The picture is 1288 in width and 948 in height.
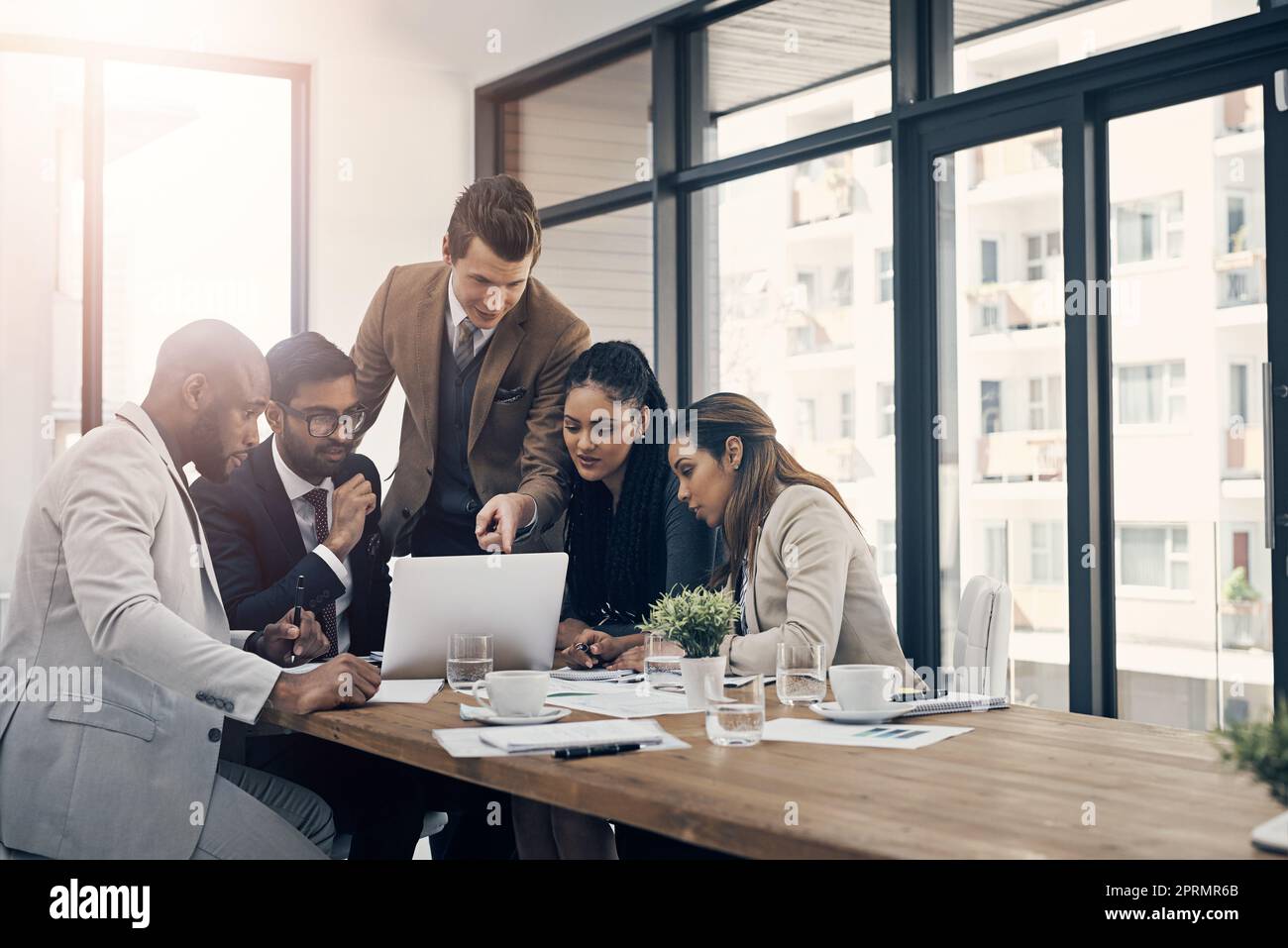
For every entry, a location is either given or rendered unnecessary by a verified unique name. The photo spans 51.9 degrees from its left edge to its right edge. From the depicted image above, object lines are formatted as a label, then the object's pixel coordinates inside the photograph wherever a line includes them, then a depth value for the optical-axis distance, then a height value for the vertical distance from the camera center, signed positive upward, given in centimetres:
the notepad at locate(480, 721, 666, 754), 188 -34
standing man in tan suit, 369 +38
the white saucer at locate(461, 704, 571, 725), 210 -35
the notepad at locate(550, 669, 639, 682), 273 -36
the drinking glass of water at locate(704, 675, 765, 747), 188 -31
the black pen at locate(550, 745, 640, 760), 182 -35
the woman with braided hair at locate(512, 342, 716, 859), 344 -1
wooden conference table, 137 -35
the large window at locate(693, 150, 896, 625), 434 +65
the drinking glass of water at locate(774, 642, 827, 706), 223 -30
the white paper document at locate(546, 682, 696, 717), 226 -36
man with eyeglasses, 279 -10
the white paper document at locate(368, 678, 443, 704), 238 -36
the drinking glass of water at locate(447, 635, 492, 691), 251 -30
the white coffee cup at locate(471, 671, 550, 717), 212 -31
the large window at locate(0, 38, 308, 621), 512 +113
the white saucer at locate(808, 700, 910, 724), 208 -34
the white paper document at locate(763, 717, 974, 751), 193 -36
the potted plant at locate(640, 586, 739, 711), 224 -22
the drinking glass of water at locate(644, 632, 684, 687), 248 -30
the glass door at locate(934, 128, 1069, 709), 377 +31
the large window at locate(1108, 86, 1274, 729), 333 +22
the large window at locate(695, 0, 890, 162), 439 +151
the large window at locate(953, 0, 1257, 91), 344 +129
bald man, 222 -31
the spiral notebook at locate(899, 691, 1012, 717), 219 -35
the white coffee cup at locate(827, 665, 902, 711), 212 -30
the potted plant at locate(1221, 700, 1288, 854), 129 -26
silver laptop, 258 -21
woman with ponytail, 273 -10
